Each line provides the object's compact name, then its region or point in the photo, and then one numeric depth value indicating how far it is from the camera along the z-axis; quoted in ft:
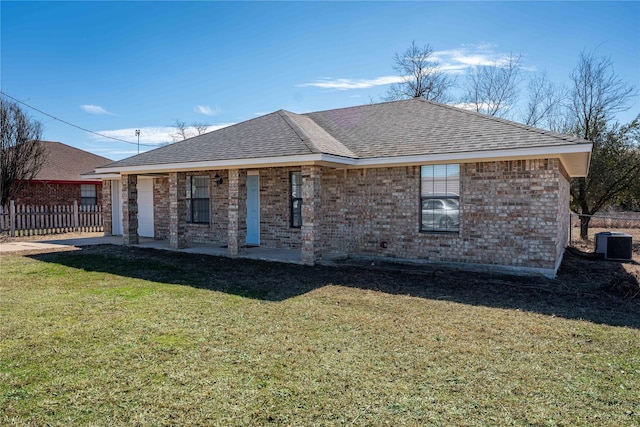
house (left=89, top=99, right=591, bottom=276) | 29.84
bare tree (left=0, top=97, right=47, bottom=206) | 65.87
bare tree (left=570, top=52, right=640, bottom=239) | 62.34
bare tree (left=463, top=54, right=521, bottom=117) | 89.81
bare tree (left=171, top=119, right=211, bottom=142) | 142.92
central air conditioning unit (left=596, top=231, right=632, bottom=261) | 39.24
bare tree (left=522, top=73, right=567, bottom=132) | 76.79
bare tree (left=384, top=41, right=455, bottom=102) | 96.89
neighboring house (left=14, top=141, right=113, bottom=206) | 71.67
